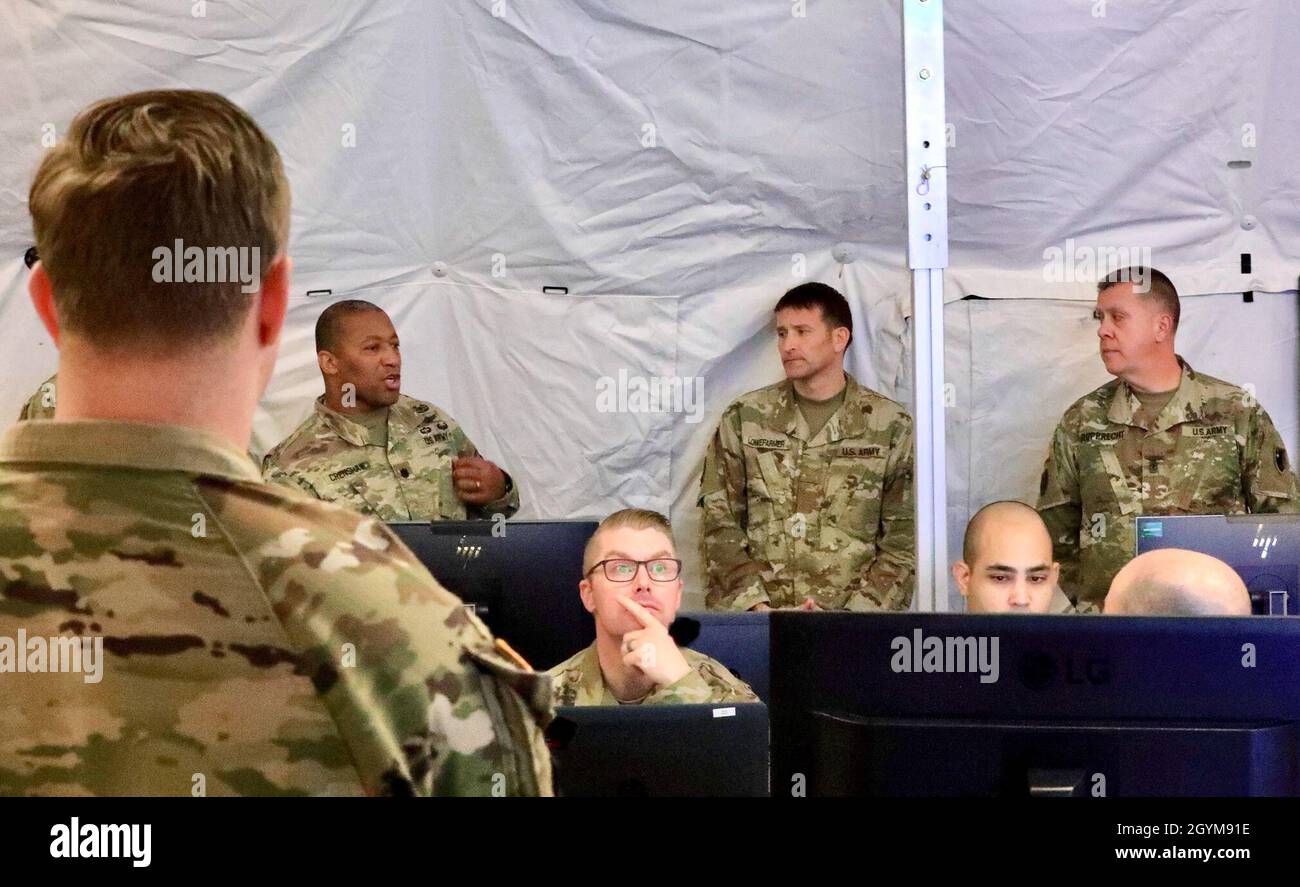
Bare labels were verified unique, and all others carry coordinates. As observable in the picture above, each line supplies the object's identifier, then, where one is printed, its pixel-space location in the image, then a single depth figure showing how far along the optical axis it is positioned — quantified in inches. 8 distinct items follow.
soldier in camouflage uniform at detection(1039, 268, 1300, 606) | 156.0
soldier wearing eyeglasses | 101.1
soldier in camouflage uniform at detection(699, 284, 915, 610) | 158.6
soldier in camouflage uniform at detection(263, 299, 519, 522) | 150.9
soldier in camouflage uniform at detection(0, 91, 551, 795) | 54.4
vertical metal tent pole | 126.6
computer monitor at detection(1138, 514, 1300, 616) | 100.0
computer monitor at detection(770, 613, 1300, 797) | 63.4
